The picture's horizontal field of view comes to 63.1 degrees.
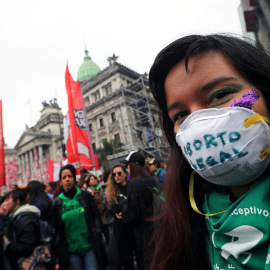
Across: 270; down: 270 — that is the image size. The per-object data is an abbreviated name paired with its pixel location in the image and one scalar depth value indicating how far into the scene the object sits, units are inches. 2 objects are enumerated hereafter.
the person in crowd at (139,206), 114.6
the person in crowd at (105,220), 193.8
